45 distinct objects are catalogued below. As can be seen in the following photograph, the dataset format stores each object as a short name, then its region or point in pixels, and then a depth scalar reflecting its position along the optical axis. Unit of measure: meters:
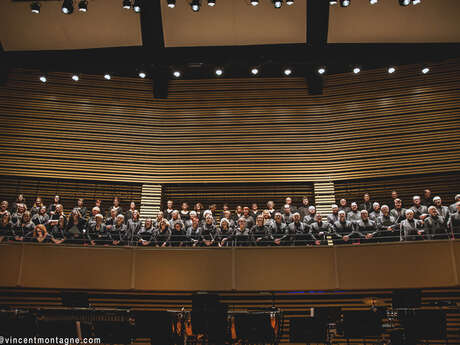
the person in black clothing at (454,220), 7.03
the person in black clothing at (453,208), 7.61
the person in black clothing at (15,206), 8.51
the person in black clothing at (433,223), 7.11
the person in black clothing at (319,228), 7.66
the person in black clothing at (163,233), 7.72
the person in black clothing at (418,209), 8.07
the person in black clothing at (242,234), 7.65
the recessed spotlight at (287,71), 10.05
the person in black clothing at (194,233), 7.68
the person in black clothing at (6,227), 7.42
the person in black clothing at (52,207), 8.91
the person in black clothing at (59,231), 7.47
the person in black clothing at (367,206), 8.57
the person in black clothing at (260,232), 7.61
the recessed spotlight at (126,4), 8.62
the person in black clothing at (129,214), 8.71
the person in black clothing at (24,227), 7.55
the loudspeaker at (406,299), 6.11
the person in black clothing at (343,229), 7.48
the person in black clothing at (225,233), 7.62
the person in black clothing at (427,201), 8.39
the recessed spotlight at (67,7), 8.56
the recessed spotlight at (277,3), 8.77
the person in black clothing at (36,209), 8.70
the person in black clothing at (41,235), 7.45
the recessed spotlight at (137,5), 8.63
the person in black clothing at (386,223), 7.58
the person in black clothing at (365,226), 7.40
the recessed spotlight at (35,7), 8.73
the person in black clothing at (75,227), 7.75
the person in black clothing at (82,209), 9.12
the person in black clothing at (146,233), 7.64
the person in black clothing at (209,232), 7.75
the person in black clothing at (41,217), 8.20
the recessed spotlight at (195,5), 8.76
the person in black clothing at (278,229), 7.68
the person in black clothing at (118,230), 7.72
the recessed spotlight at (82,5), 8.45
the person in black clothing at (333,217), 8.07
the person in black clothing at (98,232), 7.60
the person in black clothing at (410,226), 7.27
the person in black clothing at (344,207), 8.68
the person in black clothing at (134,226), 8.17
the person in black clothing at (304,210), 9.01
